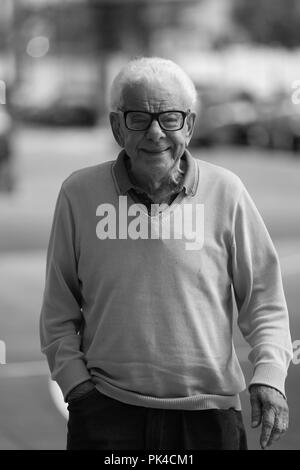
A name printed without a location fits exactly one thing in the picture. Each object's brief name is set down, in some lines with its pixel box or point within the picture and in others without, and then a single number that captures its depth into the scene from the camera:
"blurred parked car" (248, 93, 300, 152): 28.59
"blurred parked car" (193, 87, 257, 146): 31.60
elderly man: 2.71
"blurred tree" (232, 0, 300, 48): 44.56
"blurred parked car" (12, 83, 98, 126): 47.53
